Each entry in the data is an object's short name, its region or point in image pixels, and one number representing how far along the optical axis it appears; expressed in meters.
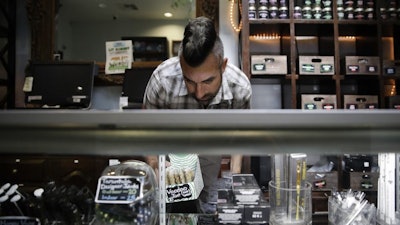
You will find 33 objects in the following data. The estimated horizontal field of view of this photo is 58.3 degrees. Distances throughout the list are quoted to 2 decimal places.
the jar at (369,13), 2.87
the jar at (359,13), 2.88
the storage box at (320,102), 2.88
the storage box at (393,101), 2.85
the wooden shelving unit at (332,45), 2.86
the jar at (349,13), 2.89
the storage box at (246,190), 0.96
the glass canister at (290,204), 1.03
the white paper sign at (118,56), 3.06
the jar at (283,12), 2.86
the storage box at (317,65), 2.87
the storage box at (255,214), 0.94
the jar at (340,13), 2.89
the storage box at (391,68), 2.84
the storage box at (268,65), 2.85
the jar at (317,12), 2.90
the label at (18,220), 0.71
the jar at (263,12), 2.85
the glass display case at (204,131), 0.48
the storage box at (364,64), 2.86
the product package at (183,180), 1.11
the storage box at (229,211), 0.93
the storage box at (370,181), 1.09
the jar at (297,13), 2.88
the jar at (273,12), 2.86
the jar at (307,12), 2.90
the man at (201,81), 1.48
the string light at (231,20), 3.08
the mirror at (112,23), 3.21
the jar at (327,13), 2.90
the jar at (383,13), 2.87
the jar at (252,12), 2.86
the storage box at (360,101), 2.90
